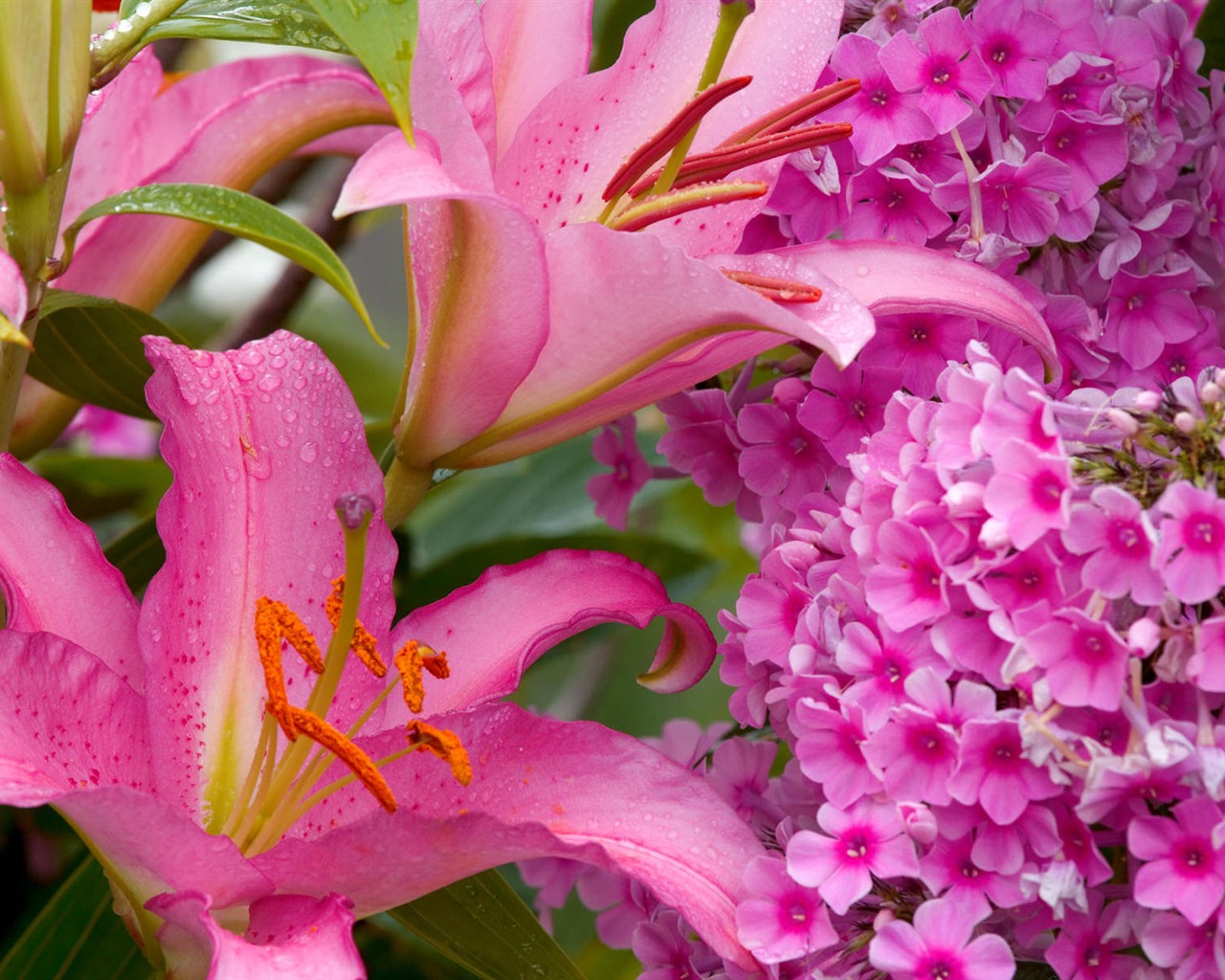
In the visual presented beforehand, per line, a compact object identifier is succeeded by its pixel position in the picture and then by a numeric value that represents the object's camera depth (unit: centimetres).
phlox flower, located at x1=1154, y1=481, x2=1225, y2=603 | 96
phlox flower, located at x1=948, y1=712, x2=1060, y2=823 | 98
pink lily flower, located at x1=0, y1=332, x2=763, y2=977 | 100
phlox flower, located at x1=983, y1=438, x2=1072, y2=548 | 98
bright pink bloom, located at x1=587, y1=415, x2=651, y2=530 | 114
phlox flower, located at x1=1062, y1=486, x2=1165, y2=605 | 97
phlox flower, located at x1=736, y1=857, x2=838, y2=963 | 100
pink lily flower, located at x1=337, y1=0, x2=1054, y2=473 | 101
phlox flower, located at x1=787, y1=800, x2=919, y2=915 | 99
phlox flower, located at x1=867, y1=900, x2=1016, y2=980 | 98
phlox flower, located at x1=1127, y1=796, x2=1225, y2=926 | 97
